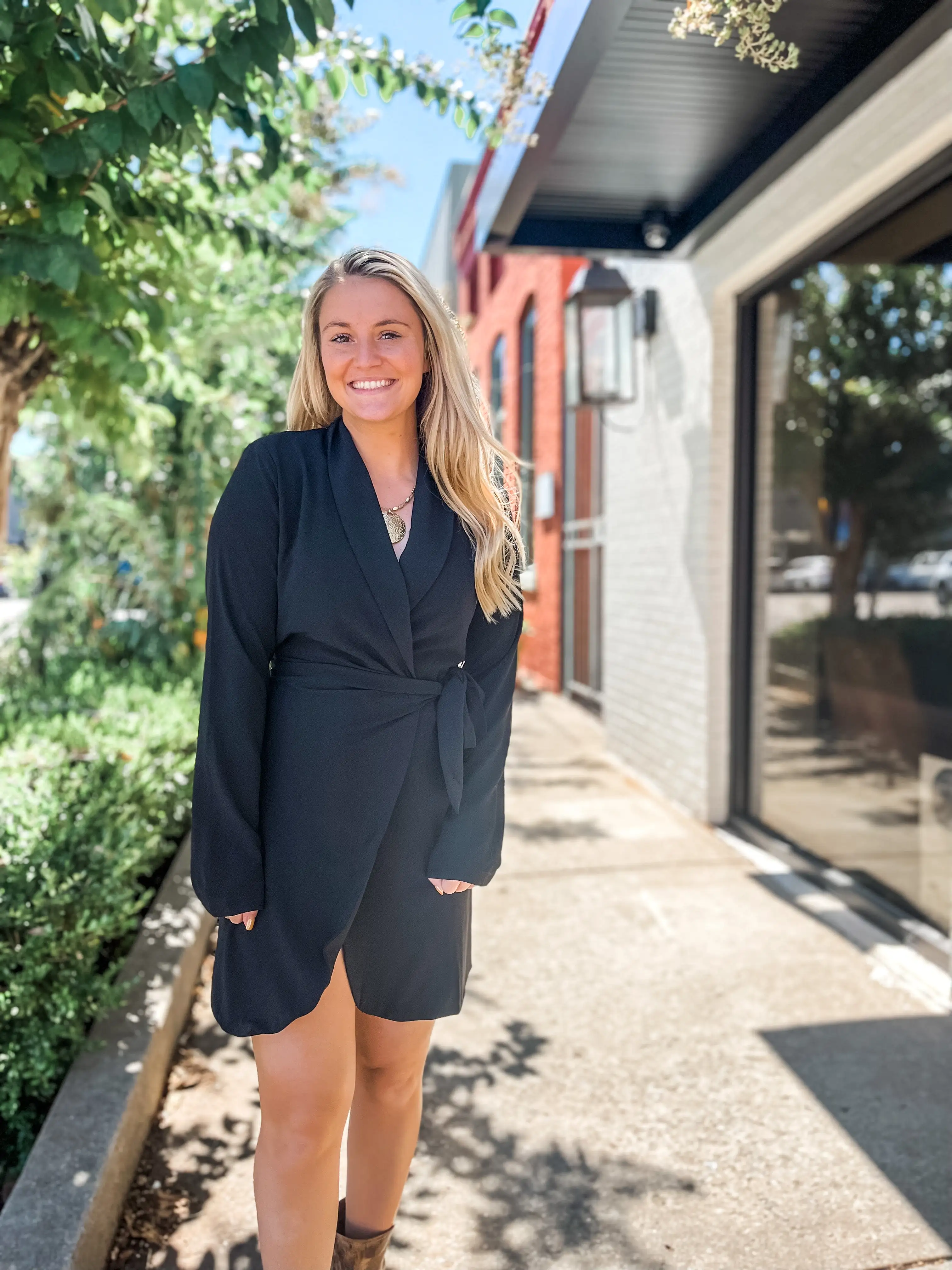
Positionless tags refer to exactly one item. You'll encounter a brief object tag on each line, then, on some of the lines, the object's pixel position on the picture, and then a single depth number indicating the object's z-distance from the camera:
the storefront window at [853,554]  4.21
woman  1.63
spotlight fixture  4.77
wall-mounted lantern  5.73
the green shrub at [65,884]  2.29
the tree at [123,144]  2.20
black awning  2.87
